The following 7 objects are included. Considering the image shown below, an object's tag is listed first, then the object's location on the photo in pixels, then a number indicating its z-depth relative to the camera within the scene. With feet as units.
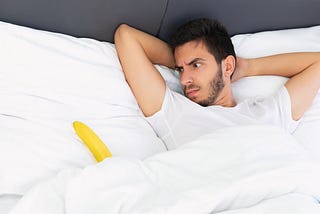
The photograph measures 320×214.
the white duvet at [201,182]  3.08
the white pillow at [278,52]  4.73
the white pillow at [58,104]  3.76
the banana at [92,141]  3.71
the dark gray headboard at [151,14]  4.30
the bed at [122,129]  3.17
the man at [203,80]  4.35
